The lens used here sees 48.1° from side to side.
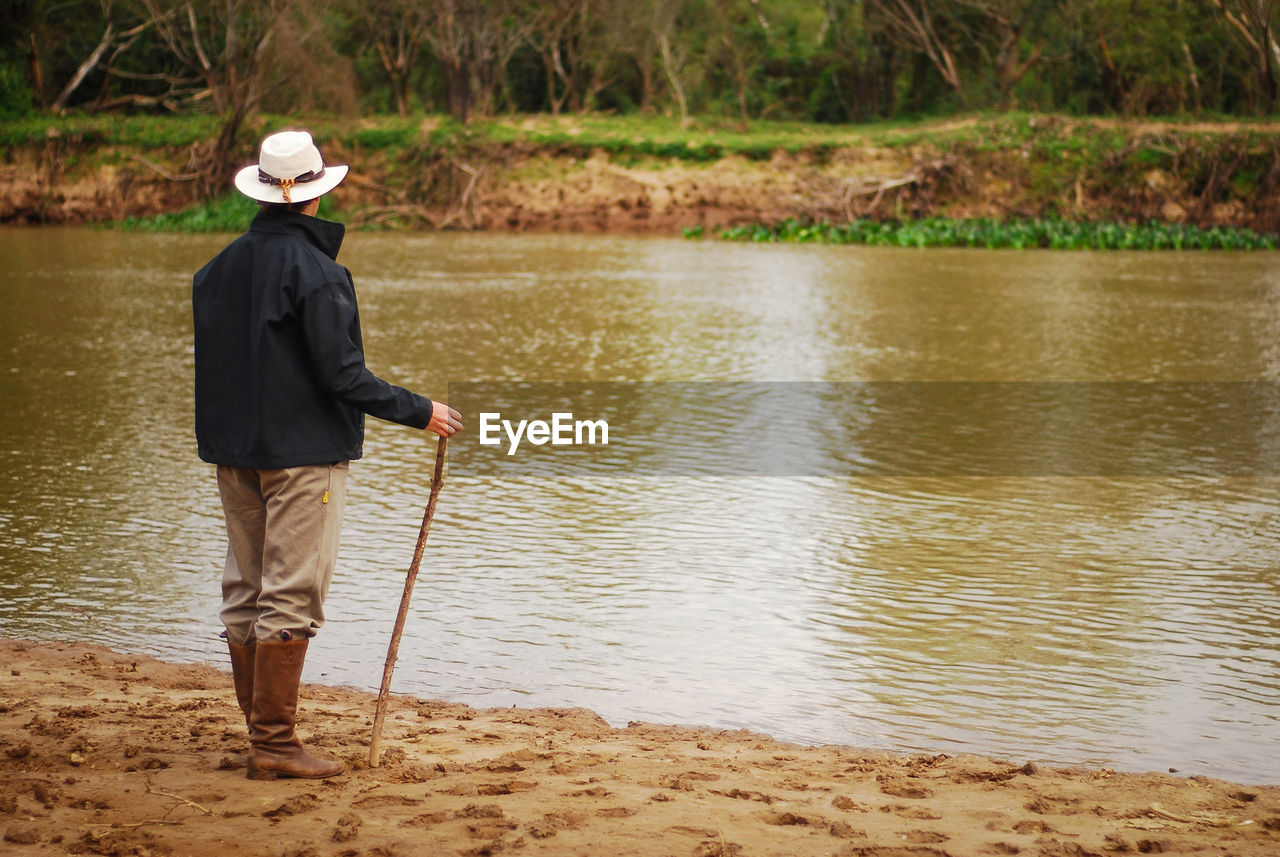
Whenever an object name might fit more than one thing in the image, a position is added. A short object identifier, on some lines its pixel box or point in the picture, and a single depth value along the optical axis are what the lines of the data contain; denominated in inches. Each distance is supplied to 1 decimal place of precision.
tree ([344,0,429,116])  1695.4
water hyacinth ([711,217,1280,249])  1234.0
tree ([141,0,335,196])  1461.6
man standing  164.4
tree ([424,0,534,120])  1615.4
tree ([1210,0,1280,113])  1529.3
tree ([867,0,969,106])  1827.0
